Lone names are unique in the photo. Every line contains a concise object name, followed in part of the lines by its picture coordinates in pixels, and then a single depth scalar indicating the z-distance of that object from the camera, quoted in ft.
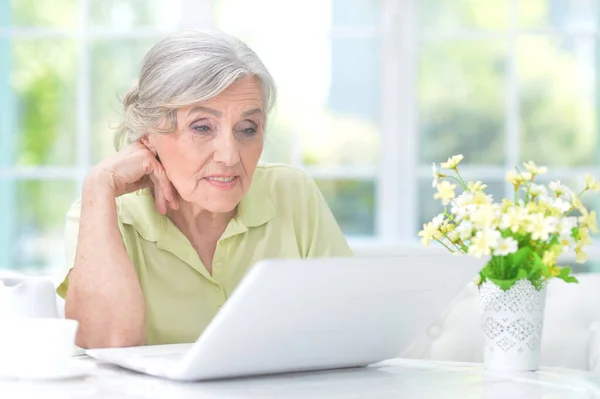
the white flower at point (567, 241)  6.27
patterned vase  6.28
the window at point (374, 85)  12.51
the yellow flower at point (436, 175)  6.41
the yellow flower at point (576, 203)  6.28
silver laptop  5.53
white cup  5.80
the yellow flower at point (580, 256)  6.32
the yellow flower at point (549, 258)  6.20
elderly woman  7.12
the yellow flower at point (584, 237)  6.30
